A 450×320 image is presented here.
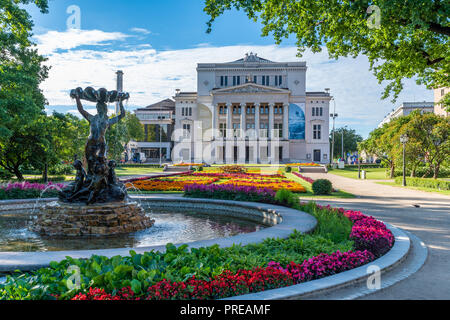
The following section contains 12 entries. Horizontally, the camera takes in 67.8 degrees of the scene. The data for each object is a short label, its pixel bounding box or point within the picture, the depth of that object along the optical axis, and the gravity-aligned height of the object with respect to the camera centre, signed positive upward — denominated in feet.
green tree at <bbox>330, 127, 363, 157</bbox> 341.21 +15.20
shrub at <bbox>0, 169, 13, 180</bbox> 94.96 -6.18
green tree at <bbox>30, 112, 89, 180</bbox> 87.56 +3.71
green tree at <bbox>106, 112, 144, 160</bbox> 170.75 +13.78
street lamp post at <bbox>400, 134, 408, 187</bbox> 97.84 +5.40
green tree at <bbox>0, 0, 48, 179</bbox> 56.90 +14.43
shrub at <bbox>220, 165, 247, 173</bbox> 126.41 -5.18
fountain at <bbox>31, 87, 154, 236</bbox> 29.91 -4.39
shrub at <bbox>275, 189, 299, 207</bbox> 42.68 -5.42
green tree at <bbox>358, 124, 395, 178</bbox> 132.57 +5.00
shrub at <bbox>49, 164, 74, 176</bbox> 127.55 -6.18
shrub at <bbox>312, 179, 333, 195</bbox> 70.69 -6.44
